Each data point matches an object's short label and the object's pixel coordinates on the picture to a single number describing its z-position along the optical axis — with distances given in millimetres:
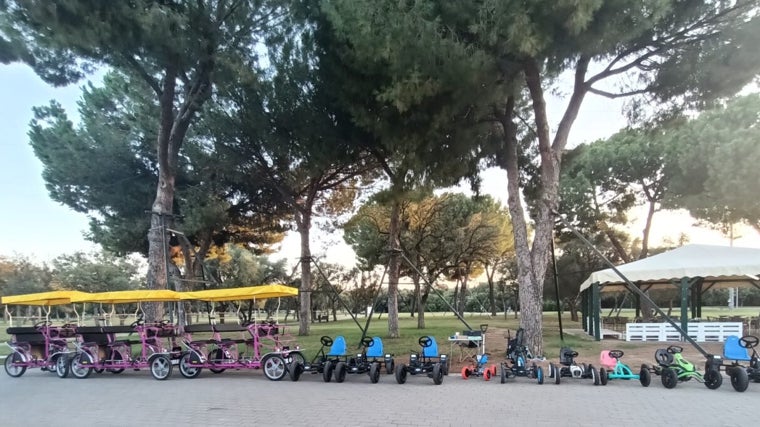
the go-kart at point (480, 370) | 9656
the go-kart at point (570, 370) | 9102
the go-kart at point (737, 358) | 8469
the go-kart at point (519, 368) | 9314
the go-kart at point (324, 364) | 9906
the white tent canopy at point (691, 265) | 15195
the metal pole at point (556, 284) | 13253
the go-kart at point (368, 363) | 9721
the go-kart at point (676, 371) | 8469
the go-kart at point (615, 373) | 8812
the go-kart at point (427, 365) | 9359
